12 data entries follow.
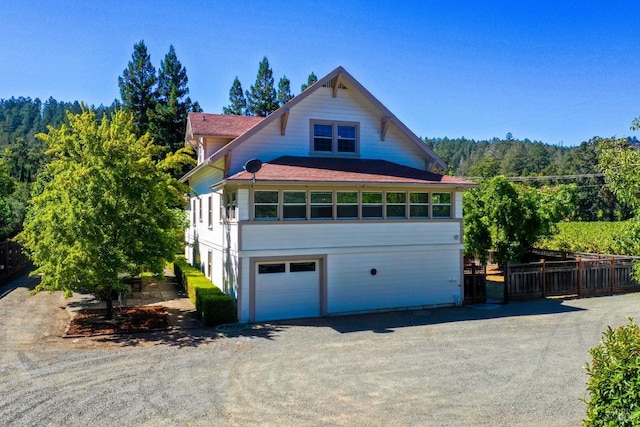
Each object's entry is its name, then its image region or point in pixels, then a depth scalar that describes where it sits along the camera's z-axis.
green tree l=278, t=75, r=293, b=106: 50.19
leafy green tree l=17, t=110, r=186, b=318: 13.78
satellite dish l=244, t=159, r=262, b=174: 15.09
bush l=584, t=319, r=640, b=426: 5.51
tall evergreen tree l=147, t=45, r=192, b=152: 42.69
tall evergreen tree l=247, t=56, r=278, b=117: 50.03
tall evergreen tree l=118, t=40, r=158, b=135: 45.16
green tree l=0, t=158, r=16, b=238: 25.83
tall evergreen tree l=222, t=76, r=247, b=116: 51.09
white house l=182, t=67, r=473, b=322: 15.66
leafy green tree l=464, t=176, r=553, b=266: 21.91
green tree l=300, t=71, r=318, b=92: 48.31
